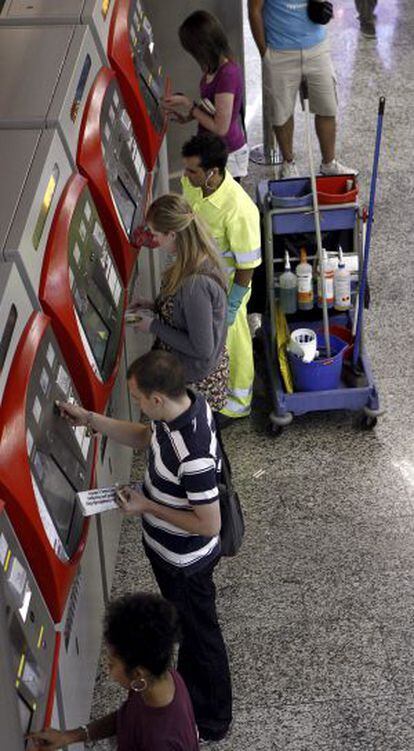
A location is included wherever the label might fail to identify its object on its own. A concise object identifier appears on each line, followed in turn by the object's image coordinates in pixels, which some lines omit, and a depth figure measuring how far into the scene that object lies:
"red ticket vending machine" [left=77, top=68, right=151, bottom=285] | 4.63
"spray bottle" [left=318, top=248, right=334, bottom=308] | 5.60
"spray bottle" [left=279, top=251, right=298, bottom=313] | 5.64
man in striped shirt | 3.66
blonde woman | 4.50
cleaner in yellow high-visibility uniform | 5.01
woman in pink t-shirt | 5.98
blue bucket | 5.57
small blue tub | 5.81
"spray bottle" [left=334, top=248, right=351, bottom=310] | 5.61
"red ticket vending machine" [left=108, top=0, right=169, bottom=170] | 5.42
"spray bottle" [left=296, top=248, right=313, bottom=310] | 5.59
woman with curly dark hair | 3.01
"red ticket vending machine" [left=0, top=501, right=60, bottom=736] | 3.06
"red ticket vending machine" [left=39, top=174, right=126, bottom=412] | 3.95
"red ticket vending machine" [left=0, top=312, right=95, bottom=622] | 3.31
